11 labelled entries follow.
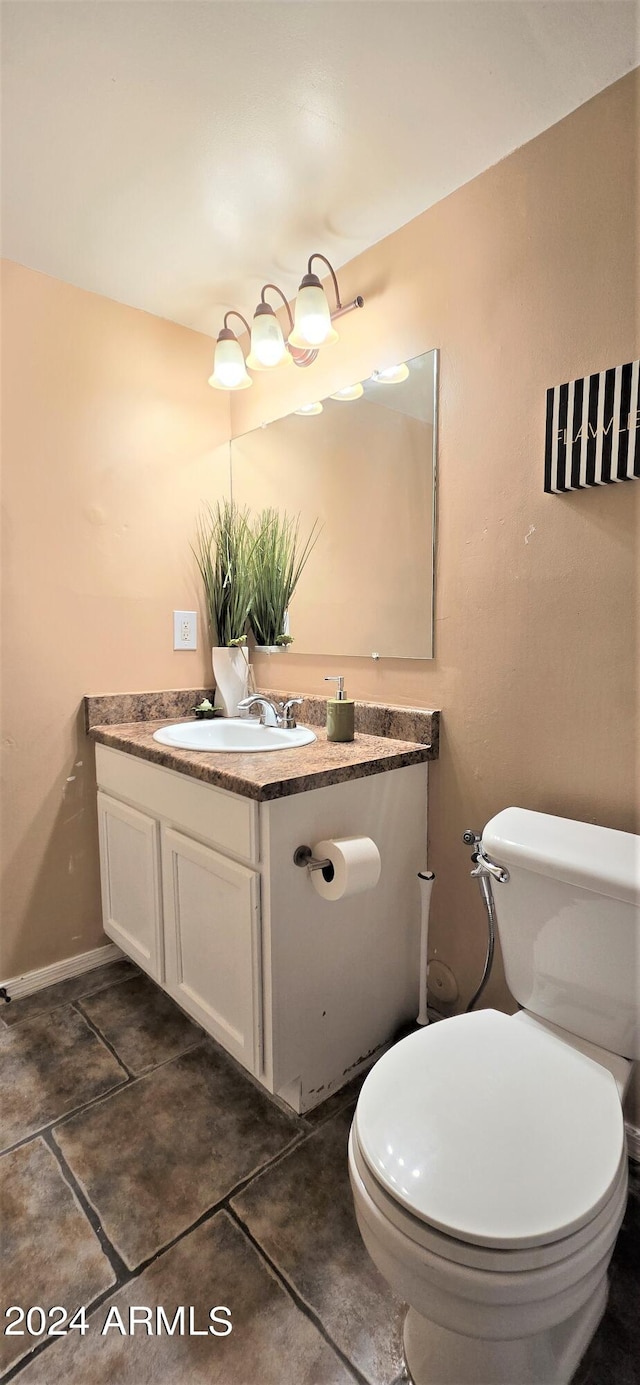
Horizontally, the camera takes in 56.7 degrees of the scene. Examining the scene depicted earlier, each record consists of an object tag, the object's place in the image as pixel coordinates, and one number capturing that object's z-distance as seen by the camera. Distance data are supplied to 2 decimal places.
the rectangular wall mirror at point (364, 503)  1.51
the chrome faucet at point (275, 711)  1.68
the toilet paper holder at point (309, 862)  1.20
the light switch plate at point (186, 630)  2.02
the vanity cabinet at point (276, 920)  1.19
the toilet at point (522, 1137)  0.68
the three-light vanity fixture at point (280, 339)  1.53
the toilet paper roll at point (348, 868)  1.17
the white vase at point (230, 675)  1.93
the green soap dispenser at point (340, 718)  1.51
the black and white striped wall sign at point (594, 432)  1.08
